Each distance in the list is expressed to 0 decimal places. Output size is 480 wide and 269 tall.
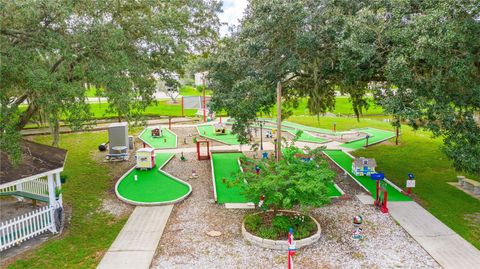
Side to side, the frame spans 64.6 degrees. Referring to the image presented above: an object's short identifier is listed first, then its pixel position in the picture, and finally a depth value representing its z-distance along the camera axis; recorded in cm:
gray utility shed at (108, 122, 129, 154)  1936
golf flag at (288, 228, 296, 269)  787
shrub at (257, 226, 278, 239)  993
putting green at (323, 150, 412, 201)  1359
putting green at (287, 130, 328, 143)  2400
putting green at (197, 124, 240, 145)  2375
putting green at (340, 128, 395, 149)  2259
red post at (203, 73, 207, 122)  3269
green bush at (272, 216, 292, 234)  1012
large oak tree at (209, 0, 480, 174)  1040
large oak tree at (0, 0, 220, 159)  985
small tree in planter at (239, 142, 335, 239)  976
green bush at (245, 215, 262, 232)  1045
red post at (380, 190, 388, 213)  1203
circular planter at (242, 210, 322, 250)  962
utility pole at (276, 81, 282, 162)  1343
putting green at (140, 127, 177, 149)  2306
